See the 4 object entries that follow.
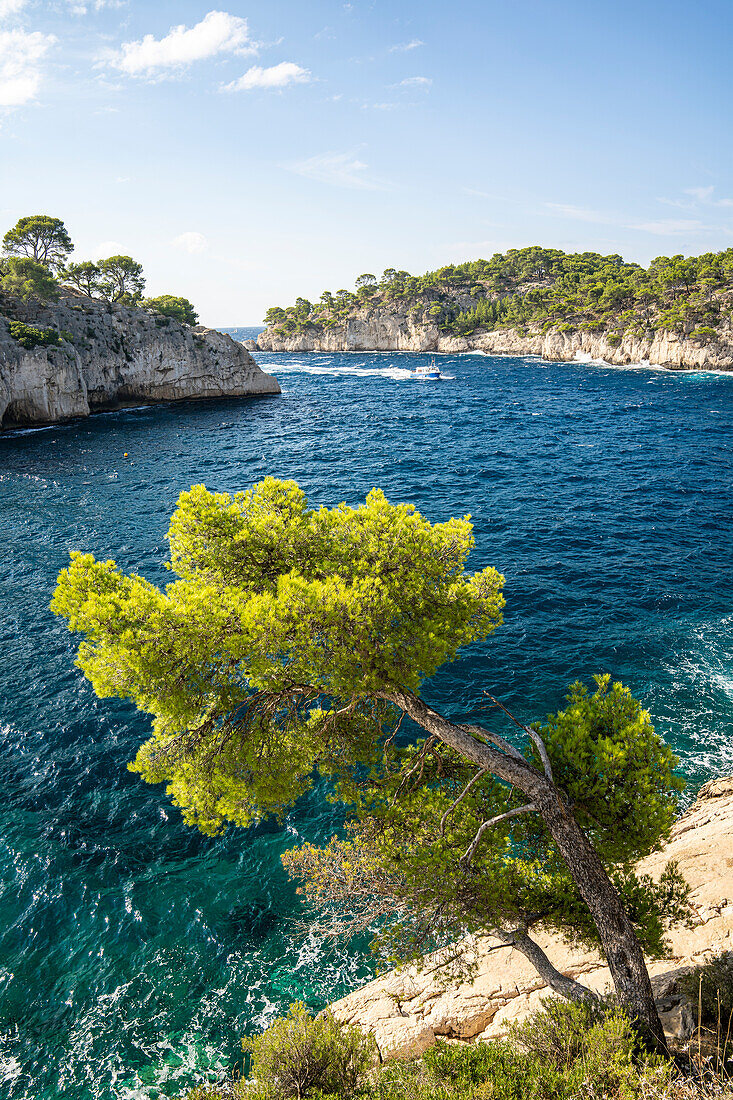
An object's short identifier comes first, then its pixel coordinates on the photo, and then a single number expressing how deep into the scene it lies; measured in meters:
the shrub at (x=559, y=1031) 8.63
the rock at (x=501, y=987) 11.22
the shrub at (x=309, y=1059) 8.93
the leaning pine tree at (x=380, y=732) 9.84
